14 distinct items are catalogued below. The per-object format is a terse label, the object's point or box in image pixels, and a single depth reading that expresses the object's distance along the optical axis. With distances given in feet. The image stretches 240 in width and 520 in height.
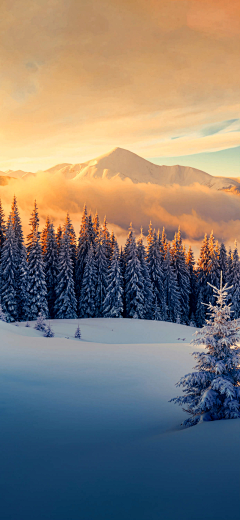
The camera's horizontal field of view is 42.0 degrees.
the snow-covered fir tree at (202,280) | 172.45
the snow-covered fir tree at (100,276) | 149.48
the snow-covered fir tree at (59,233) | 171.65
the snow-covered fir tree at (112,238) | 172.94
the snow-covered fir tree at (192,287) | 184.34
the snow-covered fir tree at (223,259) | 175.22
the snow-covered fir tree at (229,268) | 167.61
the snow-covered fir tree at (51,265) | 146.61
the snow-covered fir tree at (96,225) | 176.94
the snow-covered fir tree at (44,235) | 154.40
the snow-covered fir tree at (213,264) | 171.22
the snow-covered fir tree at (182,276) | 172.57
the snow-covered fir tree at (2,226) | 142.93
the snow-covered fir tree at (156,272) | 157.28
